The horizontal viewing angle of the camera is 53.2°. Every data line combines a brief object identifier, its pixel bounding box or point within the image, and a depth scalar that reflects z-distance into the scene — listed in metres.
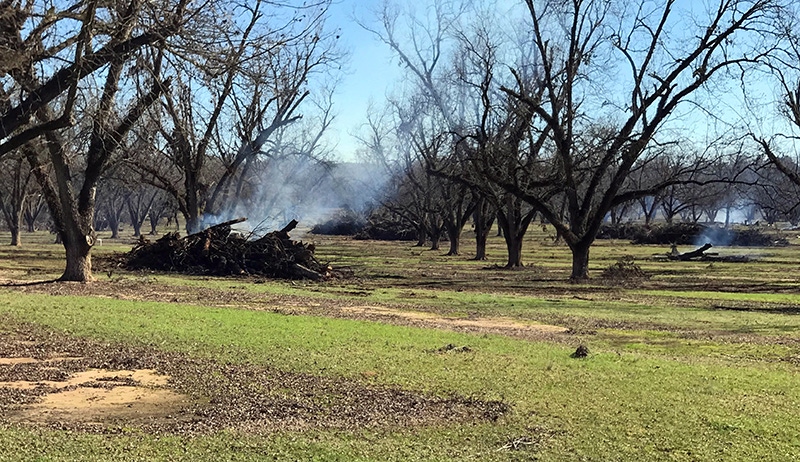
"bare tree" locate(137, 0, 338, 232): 28.42
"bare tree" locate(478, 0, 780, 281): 25.27
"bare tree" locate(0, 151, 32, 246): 46.75
